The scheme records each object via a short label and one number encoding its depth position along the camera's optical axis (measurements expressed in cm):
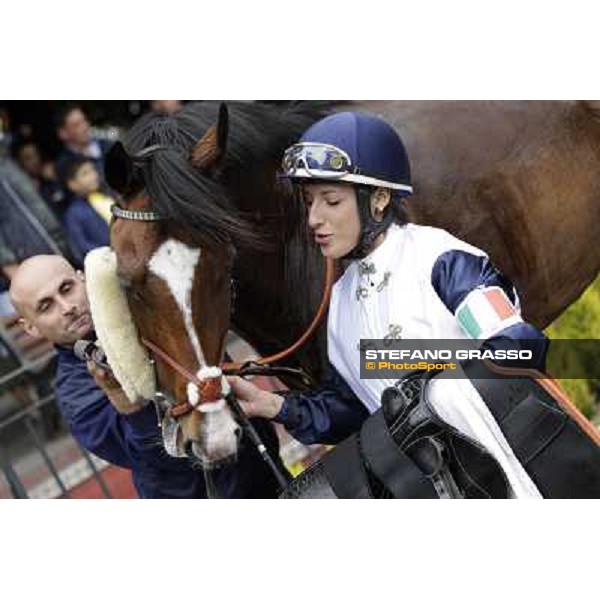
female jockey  187
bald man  208
